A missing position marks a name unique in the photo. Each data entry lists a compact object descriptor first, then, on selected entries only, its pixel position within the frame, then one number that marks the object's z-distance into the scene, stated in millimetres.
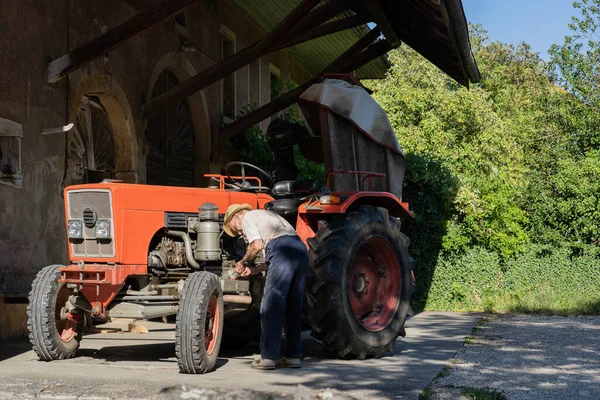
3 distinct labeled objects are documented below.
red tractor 7023
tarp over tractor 9852
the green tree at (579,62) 21984
